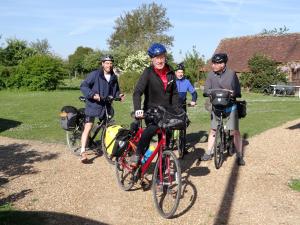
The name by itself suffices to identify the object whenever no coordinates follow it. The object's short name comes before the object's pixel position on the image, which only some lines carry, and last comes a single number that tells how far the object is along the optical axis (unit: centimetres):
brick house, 2813
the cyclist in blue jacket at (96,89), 597
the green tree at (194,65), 3262
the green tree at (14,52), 3441
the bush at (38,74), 2671
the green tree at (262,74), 2660
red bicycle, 392
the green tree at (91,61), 4351
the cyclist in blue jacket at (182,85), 660
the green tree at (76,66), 5224
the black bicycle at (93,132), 606
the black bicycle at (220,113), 550
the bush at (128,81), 2468
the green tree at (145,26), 4625
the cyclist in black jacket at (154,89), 423
